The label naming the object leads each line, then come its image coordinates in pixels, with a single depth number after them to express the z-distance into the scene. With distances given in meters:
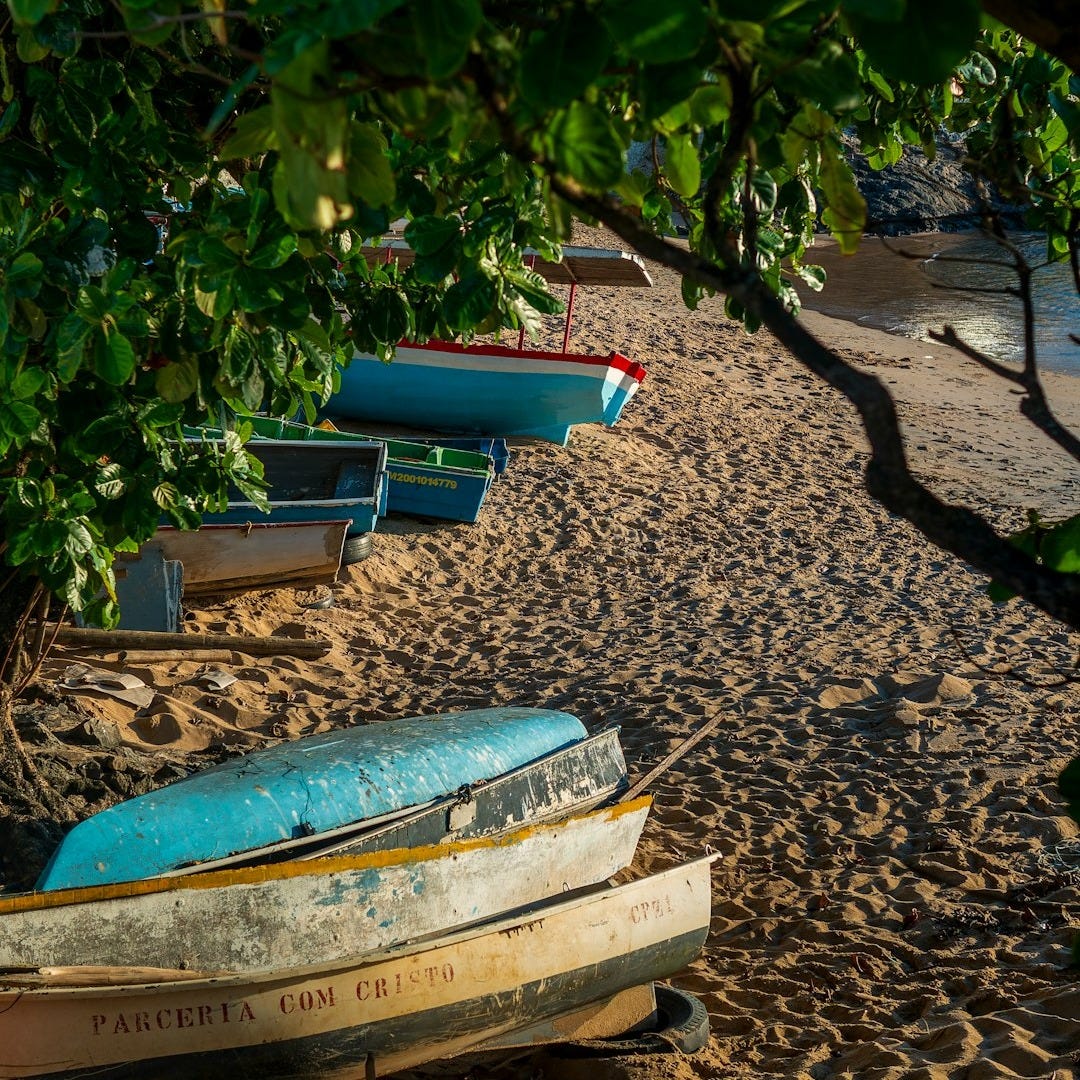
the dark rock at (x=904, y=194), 36.04
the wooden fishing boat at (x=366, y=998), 3.29
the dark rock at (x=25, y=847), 4.30
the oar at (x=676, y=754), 5.37
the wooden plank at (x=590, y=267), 10.58
